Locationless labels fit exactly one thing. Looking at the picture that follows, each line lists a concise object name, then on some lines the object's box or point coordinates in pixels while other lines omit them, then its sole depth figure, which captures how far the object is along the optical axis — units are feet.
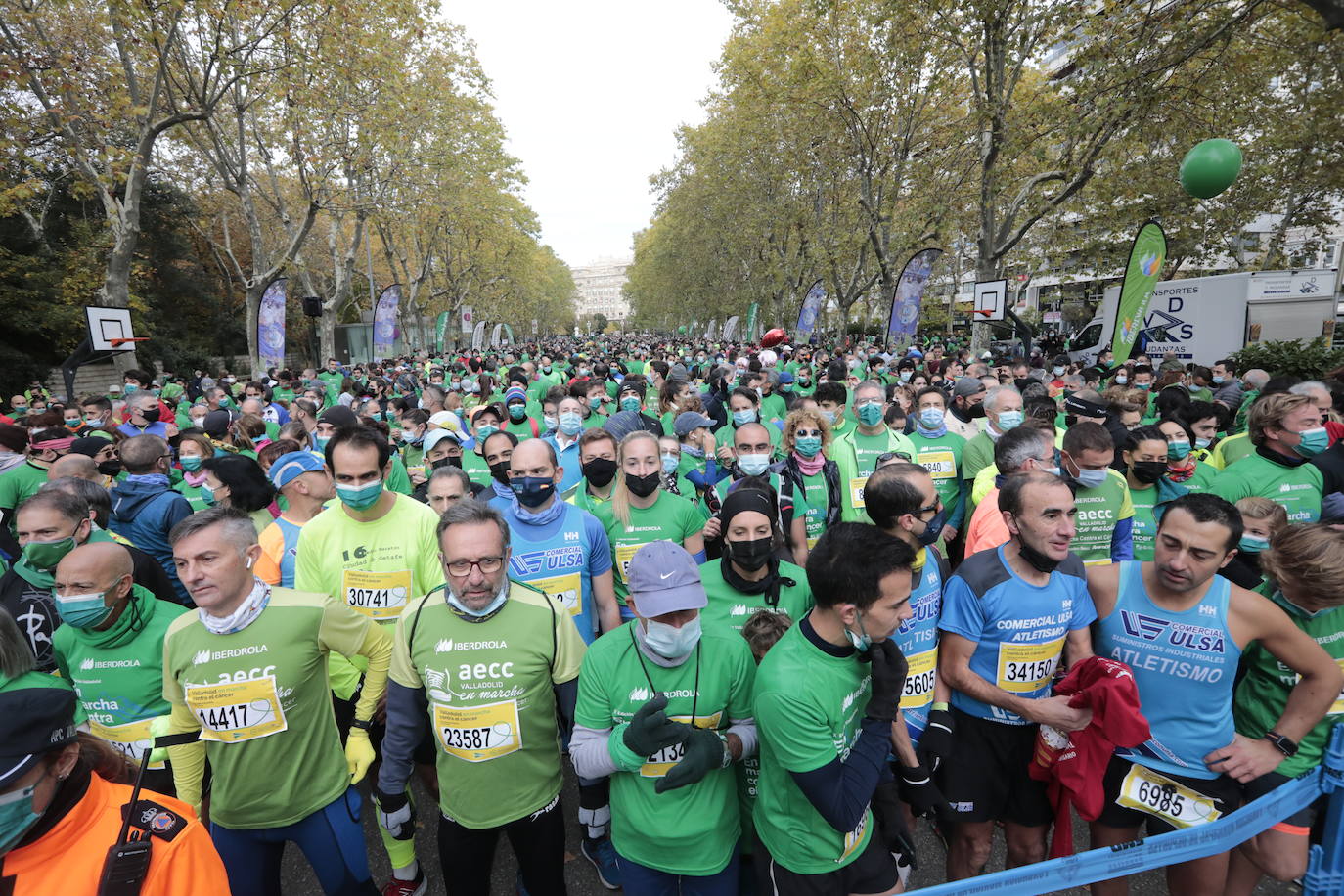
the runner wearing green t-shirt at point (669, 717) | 6.61
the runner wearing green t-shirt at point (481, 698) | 7.50
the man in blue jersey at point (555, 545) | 10.55
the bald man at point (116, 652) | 7.82
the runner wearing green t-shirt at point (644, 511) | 12.05
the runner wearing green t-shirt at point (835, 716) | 6.06
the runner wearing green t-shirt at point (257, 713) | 7.47
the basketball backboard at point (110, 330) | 34.12
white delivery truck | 51.98
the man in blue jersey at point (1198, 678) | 7.45
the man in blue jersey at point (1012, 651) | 8.19
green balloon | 26.71
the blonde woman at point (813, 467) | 14.83
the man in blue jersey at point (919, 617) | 8.39
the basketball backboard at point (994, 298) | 42.63
